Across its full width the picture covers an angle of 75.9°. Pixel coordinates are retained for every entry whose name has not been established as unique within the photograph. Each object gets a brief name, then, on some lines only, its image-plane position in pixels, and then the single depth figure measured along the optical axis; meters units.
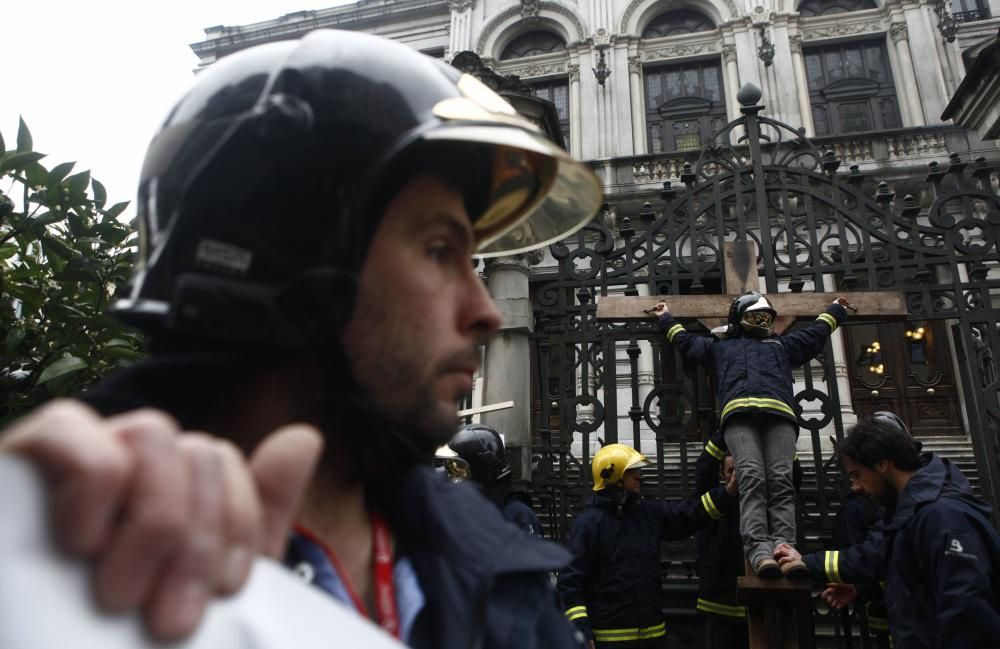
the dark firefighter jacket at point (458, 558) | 0.84
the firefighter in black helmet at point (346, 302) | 0.89
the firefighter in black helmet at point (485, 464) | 4.80
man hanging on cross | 4.12
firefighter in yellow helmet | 4.04
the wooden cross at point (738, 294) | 5.11
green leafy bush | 2.06
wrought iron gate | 5.20
